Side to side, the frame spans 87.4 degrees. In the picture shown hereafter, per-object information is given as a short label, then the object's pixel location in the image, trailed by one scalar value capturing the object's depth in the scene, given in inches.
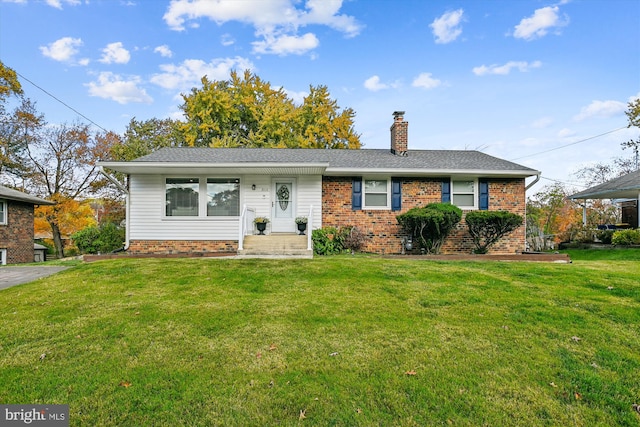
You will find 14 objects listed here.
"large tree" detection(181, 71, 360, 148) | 893.2
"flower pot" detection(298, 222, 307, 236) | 437.1
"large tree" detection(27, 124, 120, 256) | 818.2
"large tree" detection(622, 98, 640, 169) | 796.6
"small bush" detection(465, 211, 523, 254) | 408.2
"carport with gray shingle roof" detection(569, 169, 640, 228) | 595.5
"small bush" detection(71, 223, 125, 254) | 518.0
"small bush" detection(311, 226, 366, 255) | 423.8
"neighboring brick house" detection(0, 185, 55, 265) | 657.0
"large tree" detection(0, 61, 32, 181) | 764.0
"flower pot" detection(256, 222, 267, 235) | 432.1
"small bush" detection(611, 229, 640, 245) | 519.1
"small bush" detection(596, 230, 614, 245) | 572.7
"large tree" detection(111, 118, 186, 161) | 850.8
